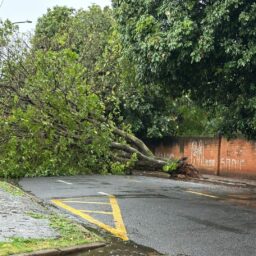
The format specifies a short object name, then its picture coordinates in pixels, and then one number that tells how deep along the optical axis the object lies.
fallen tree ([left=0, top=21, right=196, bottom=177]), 18.72
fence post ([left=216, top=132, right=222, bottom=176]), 24.20
